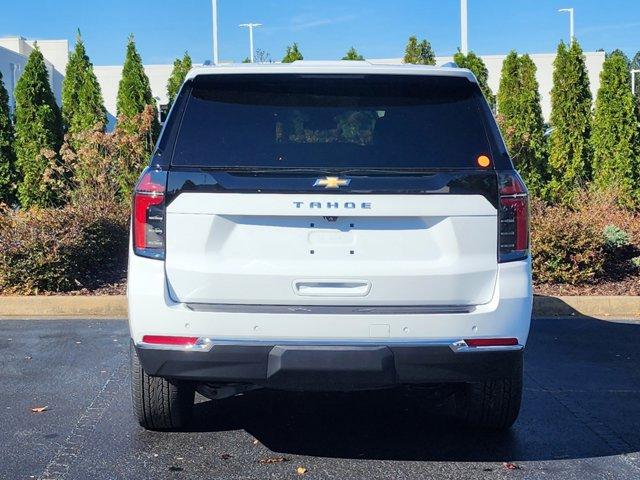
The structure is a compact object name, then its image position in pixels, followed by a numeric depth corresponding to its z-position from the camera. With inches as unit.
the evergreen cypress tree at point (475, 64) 608.7
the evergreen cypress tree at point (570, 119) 574.6
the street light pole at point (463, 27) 665.0
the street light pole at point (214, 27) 776.9
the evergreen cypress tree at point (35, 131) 556.4
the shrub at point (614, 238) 398.6
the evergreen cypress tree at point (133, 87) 593.3
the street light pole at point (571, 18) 1387.8
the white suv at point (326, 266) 151.0
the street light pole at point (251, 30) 1206.1
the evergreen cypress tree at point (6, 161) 568.4
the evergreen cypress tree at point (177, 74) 714.2
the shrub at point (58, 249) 354.3
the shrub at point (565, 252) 371.2
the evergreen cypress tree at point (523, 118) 546.3
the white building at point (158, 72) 1464.1
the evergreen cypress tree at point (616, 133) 552.1
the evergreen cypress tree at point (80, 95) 588.1
